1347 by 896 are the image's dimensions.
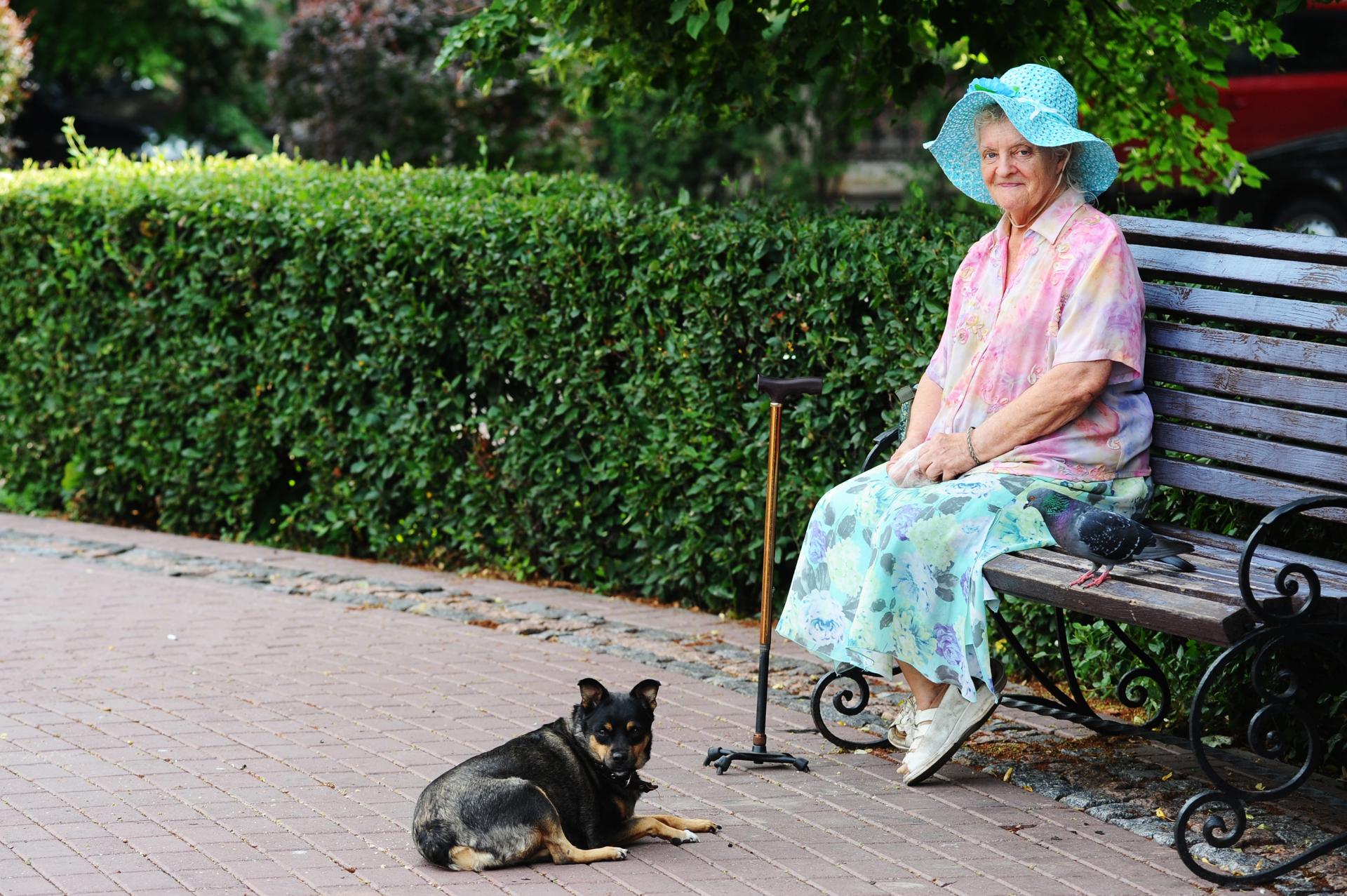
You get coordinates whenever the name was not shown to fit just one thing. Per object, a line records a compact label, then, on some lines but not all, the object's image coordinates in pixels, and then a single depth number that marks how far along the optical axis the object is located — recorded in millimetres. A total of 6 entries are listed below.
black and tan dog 7703
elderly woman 8773
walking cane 9422
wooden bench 7609
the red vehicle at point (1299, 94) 29844
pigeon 8187
